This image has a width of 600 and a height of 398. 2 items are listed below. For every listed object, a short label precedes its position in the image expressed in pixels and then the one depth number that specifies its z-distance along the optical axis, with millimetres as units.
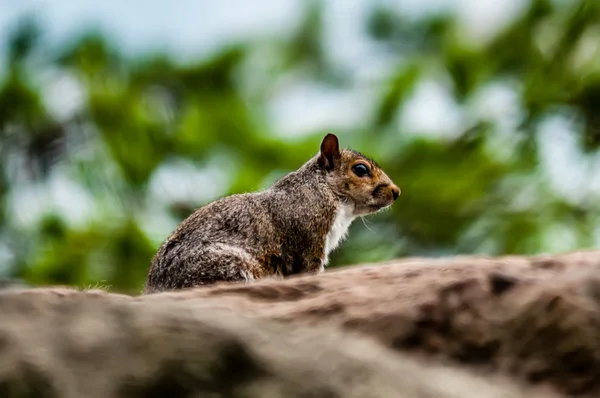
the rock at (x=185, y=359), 4591
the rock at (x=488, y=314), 4864
